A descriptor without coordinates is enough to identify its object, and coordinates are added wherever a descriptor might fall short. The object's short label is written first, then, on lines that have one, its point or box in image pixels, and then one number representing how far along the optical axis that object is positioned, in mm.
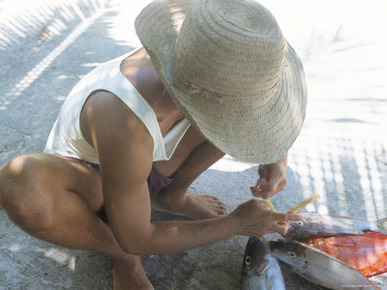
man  1378
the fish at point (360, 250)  2230
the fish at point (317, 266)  2072
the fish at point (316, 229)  2291
